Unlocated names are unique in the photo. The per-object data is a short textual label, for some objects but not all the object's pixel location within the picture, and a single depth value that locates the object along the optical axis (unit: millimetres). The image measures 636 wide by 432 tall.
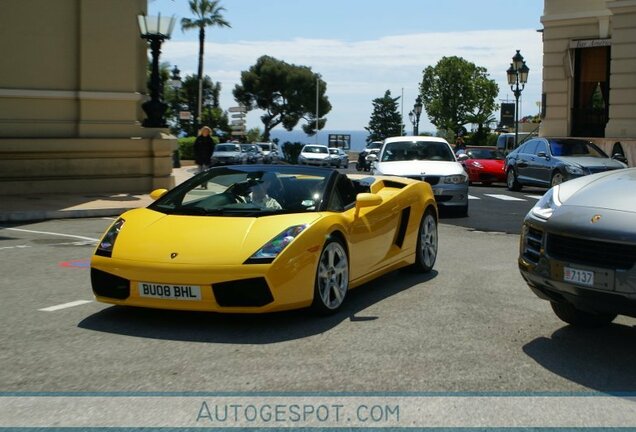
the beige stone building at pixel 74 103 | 19547
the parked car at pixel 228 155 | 43719
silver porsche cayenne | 5199
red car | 30281
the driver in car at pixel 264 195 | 7090
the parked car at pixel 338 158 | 51156
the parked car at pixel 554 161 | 21531
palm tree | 67312
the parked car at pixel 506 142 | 44781
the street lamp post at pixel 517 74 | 33500
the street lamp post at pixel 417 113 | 49250
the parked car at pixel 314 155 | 50656
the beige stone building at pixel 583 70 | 30328
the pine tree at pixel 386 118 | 127688
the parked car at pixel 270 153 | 50575
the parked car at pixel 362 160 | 37353
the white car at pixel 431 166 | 16094
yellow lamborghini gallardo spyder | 6145
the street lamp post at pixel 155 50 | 20188
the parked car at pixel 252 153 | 45044
